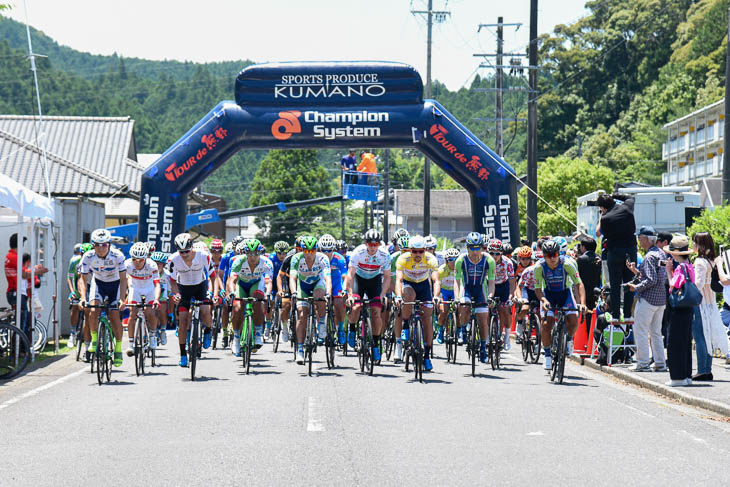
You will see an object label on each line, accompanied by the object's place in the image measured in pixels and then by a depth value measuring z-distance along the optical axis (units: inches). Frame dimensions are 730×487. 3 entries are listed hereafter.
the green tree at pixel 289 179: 3988.7
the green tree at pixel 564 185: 2790.4
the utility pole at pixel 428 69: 1877.5
